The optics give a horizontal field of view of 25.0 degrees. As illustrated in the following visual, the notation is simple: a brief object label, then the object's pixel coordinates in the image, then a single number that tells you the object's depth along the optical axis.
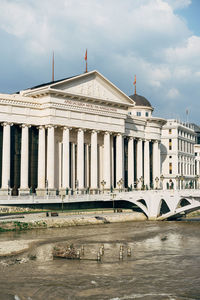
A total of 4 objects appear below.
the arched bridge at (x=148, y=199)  82.45
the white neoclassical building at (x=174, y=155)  147.00
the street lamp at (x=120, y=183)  107.47
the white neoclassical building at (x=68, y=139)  94.31
